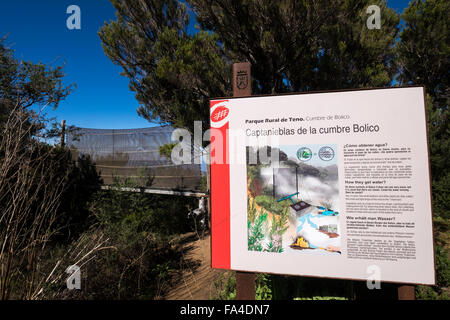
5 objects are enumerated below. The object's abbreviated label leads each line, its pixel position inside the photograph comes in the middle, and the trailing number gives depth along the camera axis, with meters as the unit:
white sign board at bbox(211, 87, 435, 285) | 1.80
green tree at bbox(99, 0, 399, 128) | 4.06
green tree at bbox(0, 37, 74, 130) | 6.34
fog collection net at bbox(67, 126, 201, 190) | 7.41
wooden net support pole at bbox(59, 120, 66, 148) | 8.17
